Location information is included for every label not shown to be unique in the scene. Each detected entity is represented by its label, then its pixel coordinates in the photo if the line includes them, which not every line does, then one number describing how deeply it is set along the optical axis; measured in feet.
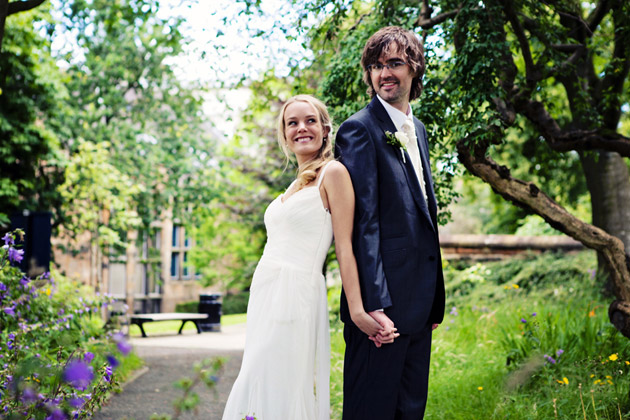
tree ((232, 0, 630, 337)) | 16.57
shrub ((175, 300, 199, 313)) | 90.94
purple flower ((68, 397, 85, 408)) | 6.01
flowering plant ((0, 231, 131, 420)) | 5.76
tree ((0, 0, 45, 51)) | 19.67
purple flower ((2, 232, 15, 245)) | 14.27
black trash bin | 55.31
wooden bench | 49.06
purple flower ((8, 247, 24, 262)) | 14.46
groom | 8.96
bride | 9.89
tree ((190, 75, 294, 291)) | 54.70
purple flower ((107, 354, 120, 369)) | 5.61
